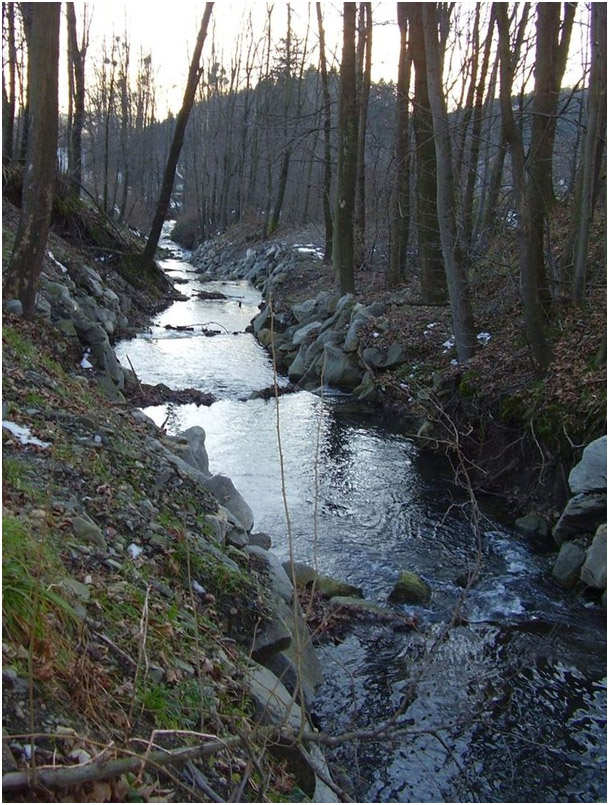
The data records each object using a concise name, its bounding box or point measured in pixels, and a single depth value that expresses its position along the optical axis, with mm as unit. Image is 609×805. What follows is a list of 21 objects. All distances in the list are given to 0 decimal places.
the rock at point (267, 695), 3383
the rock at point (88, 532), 3756
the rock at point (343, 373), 12820
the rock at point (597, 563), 6035
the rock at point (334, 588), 5887
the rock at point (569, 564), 6369
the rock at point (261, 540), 6134
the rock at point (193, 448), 6785
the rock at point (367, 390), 11930
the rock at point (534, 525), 7363
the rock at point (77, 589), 3043
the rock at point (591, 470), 6578
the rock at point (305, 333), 14930
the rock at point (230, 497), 6152
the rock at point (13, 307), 7609
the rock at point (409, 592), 5957
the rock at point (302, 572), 5637
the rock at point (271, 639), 4184
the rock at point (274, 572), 5051
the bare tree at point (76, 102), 20203
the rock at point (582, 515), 6527
